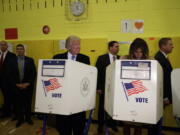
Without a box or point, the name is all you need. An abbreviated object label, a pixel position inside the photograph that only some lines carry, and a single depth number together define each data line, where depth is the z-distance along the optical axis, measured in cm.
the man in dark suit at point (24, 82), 368
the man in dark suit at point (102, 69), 322
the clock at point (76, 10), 397
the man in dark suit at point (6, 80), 400
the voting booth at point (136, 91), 136
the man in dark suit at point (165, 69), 194
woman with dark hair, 178
